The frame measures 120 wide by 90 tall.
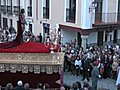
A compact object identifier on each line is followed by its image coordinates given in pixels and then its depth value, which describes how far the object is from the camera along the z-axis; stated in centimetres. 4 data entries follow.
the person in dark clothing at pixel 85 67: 1689
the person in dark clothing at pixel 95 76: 1472
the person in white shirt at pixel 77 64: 1766
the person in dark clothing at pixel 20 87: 1099
